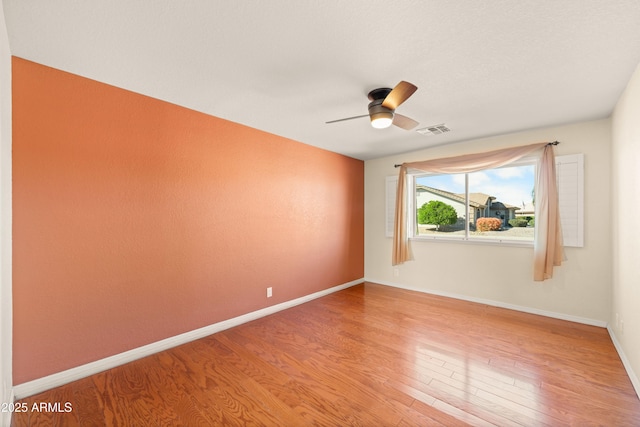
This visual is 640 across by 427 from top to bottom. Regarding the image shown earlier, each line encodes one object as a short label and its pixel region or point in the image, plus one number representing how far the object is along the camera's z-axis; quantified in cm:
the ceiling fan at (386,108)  208
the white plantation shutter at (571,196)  317
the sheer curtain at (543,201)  325
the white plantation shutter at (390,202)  479
